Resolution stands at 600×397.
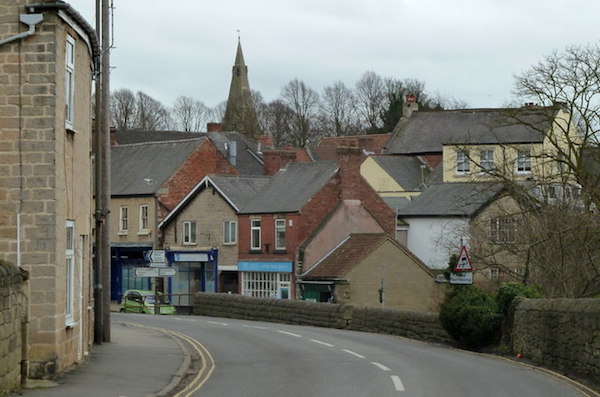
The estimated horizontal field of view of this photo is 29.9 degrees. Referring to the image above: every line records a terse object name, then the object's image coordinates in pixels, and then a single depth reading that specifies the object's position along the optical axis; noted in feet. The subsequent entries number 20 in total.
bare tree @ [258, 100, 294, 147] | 398.21
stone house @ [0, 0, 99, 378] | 62.23
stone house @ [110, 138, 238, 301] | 216.13
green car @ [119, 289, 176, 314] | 183.62
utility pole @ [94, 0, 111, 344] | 88.38
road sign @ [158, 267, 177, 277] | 139.21
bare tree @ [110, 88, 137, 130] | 379.76
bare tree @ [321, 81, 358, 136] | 401.90
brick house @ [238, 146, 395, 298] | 187.21
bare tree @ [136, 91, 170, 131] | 394.73
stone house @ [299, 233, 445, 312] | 171.12
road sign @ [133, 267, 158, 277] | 138.51
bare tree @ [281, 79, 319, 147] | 399.03
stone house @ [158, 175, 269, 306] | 200.64
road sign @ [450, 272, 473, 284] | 102.35
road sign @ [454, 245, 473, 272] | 102.12
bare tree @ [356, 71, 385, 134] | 395.34
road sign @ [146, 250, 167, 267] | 139.74
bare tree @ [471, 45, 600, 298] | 112.68
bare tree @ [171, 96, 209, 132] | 422.41
